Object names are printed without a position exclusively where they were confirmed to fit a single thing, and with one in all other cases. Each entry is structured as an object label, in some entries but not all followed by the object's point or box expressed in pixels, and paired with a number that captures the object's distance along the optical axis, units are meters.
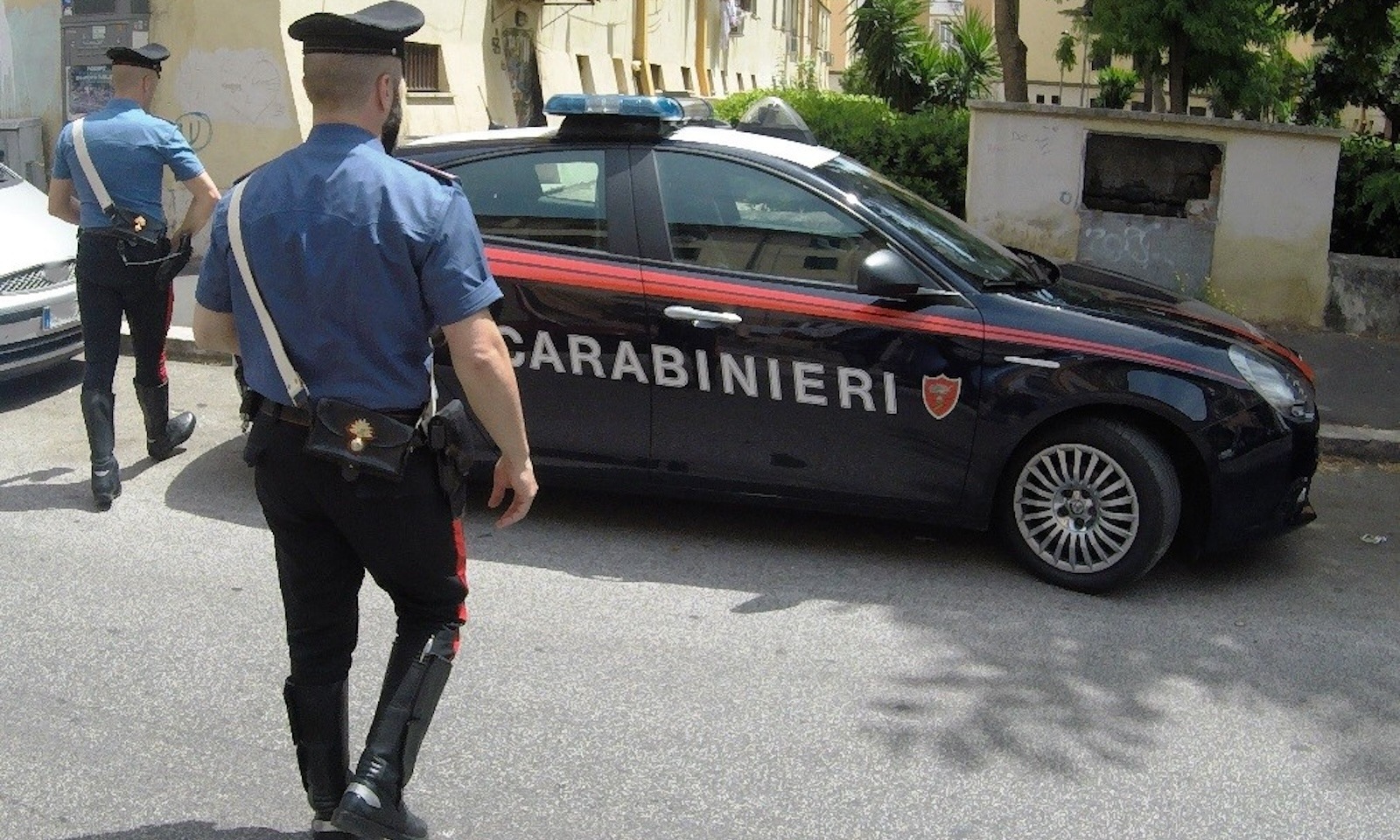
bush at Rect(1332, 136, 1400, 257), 9.92
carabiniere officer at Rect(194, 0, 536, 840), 2.93
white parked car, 7.34
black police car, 5.21
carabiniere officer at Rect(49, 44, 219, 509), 5.75
